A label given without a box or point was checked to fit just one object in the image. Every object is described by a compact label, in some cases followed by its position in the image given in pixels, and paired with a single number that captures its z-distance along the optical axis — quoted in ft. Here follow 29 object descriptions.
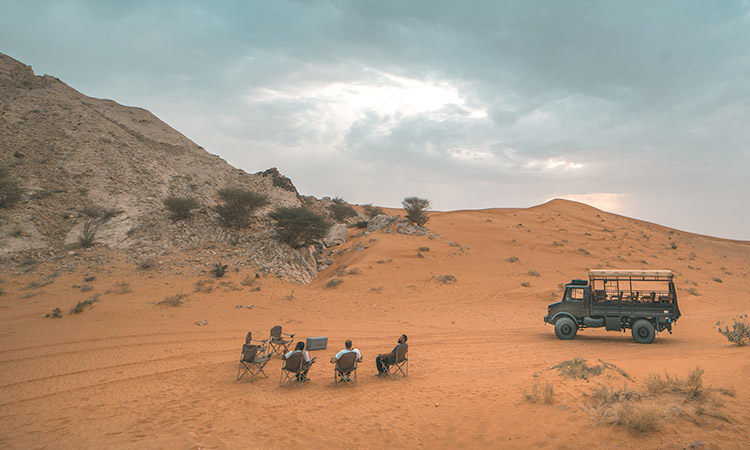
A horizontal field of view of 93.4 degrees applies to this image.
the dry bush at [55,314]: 50.44
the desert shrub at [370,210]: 200.75
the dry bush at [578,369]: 24.25
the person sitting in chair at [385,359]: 30.30
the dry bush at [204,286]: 68.62
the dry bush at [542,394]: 20.94
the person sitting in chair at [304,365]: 28.71
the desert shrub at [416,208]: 140.05
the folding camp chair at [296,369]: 27.99
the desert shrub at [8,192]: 84.84
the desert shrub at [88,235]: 81.46
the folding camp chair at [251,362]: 29.86
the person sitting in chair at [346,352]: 28.32
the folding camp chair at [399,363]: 30.17
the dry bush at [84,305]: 52.49
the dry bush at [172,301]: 59.98
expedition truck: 42.34
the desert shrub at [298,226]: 91.25
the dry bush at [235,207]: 97.90
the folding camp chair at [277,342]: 38.42
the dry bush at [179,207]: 93.91
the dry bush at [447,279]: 83.71
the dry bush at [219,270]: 76.43
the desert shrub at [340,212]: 167.43
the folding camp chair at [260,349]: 34.02
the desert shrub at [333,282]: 81.25
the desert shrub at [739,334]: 34.63
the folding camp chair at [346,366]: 28.30
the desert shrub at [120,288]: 65.10
